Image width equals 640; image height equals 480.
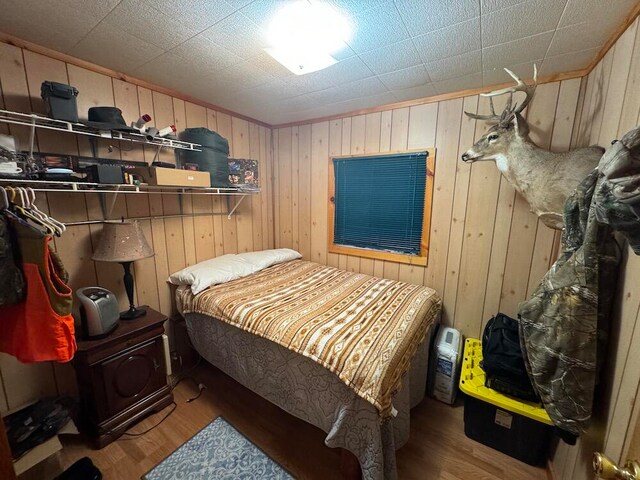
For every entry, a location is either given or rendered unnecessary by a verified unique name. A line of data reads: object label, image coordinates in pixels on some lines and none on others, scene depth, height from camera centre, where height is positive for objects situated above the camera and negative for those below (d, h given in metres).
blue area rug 1.45 -1.55
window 2.27 -0.06
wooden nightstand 1.53 -1.16
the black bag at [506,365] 1.50 -0.98
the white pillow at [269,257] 2.51 -0.61
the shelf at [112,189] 1.34 +0.04
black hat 1.55 +0.47
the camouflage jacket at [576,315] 0.91 -0.42
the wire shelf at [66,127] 1.32 +0.38
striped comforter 1.21 -0.74
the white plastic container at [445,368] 1.88 -1.24
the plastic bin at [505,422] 1.49 -1.34
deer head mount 1.46 +0.24
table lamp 1.58 -0.30
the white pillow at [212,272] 2.00 -0.63
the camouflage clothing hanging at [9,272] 1.08 -0.33
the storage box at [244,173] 2.51 +0.24
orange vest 1.12 -0.51
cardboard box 1.78 +0.14
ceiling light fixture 1.20 +0.85
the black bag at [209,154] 2.11 +0.36
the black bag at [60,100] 1.36 +0.50
